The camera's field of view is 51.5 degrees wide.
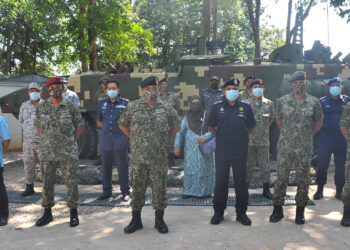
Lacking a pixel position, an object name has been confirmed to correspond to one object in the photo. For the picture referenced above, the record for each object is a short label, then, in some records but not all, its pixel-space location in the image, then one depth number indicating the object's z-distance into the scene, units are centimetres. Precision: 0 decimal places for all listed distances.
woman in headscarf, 523
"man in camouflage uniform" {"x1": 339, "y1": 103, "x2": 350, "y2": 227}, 402
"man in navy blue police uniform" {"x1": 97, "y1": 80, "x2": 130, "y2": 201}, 525
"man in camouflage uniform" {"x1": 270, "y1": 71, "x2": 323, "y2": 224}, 411
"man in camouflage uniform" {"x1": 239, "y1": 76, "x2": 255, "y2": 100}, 534
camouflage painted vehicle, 720
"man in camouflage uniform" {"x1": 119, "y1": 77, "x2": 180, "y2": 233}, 382
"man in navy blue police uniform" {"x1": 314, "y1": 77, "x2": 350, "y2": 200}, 521
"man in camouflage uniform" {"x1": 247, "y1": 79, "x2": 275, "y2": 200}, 509
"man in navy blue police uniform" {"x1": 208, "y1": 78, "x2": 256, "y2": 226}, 404
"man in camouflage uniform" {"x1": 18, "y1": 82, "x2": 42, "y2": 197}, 545
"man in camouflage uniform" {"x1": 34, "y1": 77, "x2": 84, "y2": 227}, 404
